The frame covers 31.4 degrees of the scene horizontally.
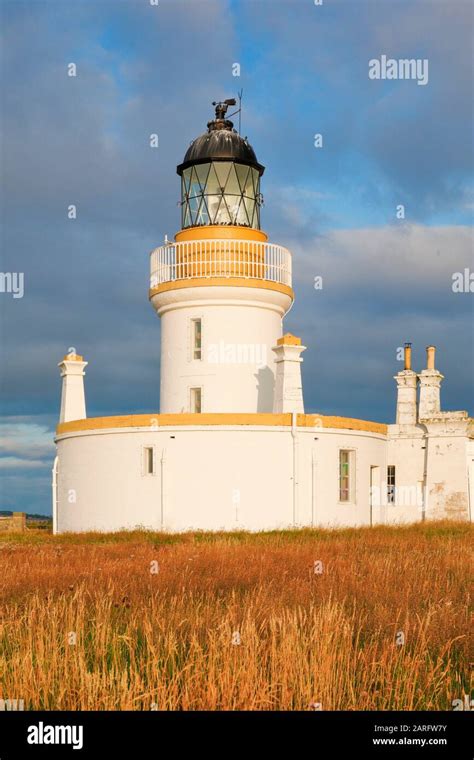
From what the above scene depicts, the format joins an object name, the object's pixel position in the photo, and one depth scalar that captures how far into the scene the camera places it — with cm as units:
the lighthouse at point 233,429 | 2206
